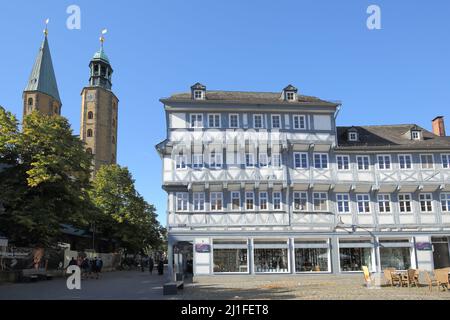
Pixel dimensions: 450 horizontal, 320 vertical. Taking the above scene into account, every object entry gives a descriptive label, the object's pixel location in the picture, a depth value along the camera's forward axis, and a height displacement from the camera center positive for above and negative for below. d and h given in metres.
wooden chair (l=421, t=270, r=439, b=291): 19.04 -1.43
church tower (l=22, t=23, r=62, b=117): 88.75 +31.92
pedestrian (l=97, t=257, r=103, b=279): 31.93 -0.83
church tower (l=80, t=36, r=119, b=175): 85.62 +26.03
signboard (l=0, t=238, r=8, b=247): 24.98 +0.63
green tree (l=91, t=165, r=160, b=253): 48.47 +4.66
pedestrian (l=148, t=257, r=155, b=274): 41.68 -1.26
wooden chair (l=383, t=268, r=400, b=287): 21.72 -1.42
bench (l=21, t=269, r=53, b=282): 26.44 -1.24
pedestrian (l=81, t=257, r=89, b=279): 31.00 -0.95
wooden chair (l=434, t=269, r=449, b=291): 19.00 -1.25
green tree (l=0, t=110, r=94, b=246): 28.55 +4.73
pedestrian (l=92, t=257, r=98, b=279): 31.53 -0.98
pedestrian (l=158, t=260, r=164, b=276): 38.66 -1.30
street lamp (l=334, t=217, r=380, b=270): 31.98 +1.37
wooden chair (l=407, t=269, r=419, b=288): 21.42 -1.32
